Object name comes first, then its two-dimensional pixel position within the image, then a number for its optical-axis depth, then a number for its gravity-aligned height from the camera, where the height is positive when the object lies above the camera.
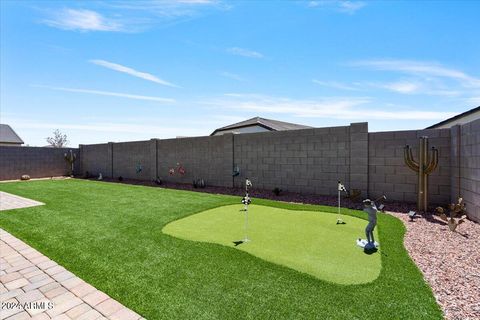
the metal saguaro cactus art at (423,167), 7.38 -0.30
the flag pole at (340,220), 6.13 -1.50
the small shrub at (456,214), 5.48 -1.35
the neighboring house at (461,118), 13.27 +2.16
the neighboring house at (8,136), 30.74 +2.56
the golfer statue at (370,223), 4.36 -1.11
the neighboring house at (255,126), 19.80 +2.48
